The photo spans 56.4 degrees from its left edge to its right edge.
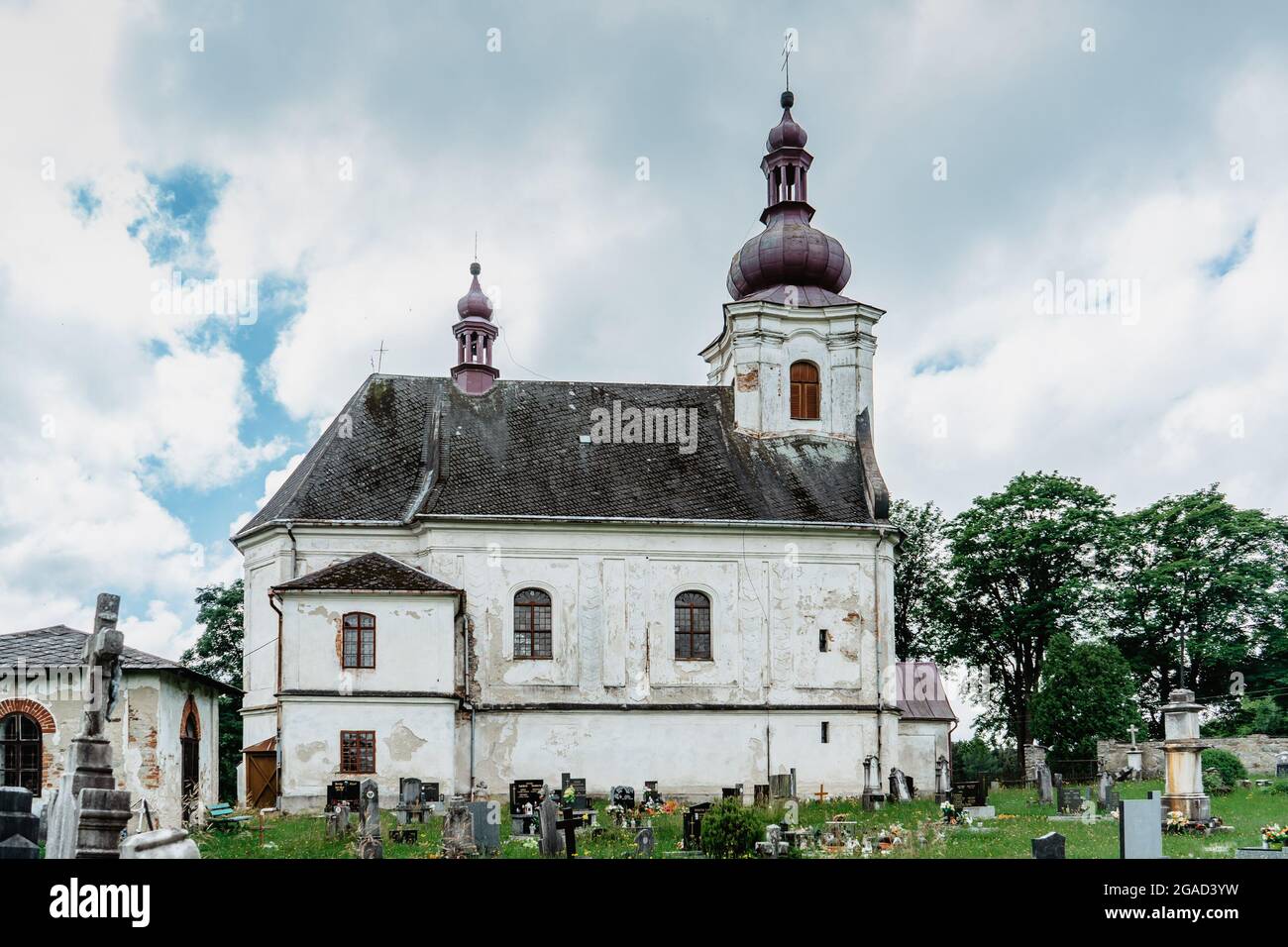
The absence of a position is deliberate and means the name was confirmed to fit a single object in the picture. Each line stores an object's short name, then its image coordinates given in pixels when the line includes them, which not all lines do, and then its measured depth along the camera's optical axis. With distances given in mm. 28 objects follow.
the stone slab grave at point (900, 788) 28328
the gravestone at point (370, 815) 17547
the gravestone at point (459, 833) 16312
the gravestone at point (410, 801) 21781
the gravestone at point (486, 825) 16875
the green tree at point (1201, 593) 41188
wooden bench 21344
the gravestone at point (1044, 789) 25844
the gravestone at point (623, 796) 24370
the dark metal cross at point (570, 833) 15938
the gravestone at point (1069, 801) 23531
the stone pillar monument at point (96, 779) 11602
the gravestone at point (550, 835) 16812
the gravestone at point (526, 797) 22330
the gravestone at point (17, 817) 14625
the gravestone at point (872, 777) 27772
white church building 26797
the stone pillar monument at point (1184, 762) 20641
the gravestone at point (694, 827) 17297
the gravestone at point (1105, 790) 23714
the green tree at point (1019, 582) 42062
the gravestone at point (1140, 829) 10812
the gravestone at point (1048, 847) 11875
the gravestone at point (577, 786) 24619
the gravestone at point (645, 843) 16859
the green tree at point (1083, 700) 36938
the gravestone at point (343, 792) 23547
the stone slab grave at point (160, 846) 8594
